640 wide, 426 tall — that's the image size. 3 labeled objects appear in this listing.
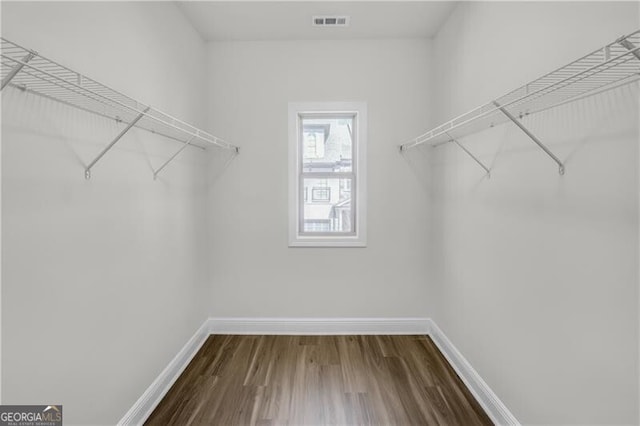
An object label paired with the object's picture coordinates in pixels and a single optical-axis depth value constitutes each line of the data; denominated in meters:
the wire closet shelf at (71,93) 1.08
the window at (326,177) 3.04
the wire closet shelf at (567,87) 1.01
